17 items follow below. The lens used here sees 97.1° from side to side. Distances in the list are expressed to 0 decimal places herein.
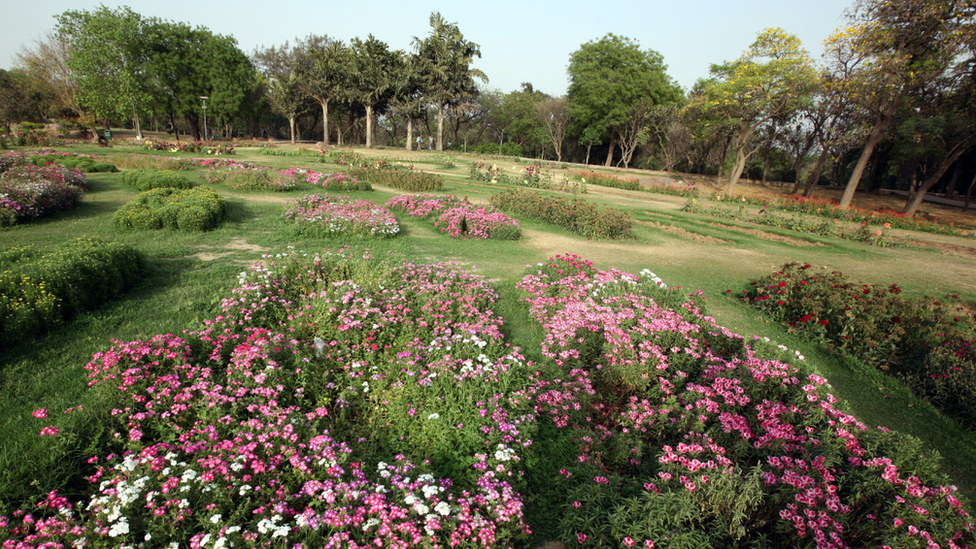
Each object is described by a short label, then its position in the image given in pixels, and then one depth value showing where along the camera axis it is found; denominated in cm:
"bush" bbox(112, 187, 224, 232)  848
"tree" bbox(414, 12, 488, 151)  3791
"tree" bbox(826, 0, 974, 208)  1639
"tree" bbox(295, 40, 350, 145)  3812
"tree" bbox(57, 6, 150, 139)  2897
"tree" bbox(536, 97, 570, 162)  4369
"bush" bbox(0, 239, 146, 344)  433
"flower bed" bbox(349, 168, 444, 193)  1596
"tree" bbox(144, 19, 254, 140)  3559
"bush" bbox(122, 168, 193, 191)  1182
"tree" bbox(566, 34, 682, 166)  3772
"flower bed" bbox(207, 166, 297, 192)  1380
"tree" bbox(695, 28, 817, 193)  2211
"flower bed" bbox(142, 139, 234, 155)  2375
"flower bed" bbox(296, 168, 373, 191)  1452
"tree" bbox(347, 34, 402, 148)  3784
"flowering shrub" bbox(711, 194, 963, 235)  1631
